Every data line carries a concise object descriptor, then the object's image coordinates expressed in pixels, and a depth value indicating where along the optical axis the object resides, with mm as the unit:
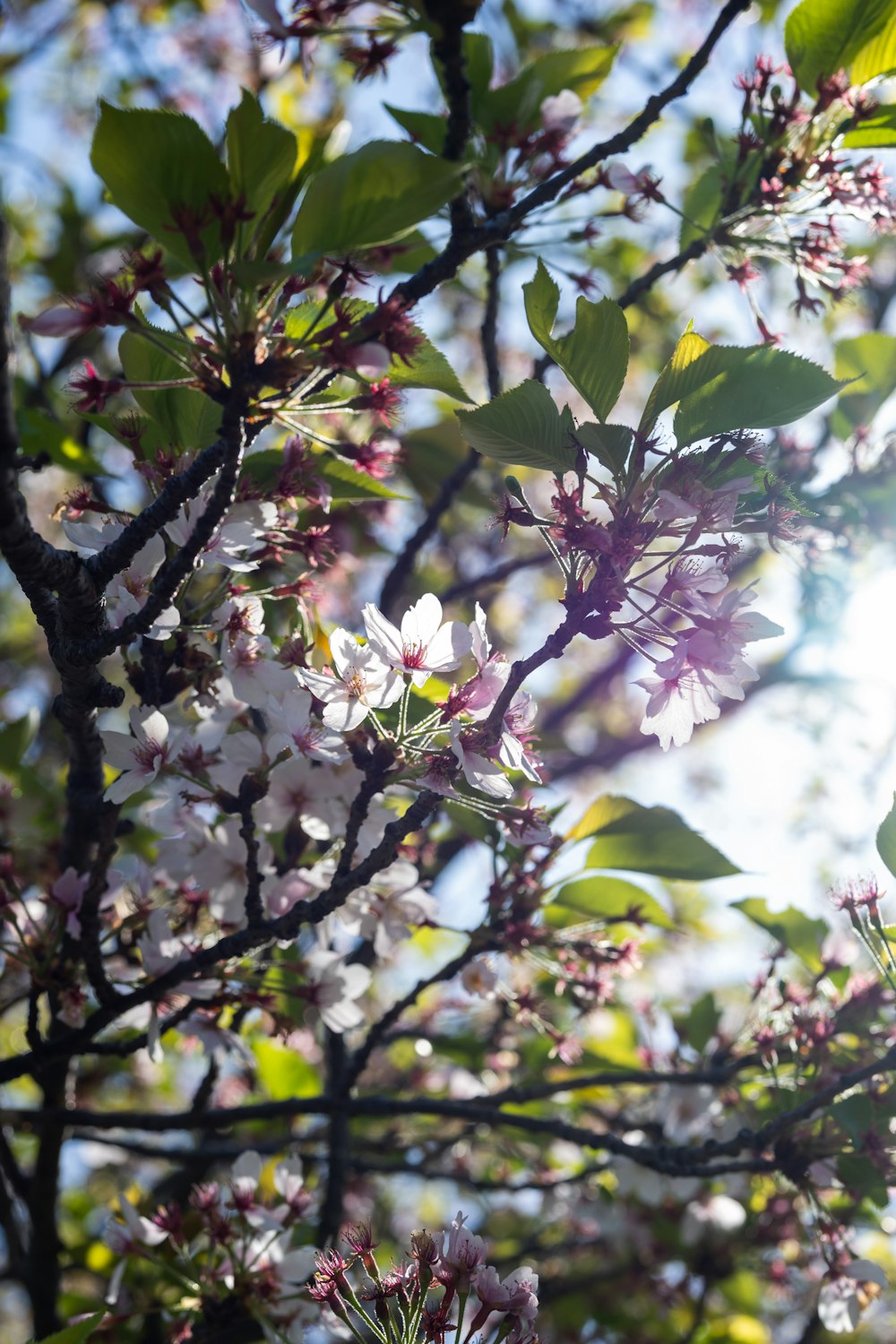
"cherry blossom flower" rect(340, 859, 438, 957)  1037
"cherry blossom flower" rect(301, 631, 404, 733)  943
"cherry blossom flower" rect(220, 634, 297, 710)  968
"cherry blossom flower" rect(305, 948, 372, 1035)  1046
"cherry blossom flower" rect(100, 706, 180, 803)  969
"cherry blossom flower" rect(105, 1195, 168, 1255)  1076
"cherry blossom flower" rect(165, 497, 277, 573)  952
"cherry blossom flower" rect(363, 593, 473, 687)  935
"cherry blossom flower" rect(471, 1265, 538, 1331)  930
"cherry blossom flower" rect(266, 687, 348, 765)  953
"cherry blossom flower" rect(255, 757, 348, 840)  993
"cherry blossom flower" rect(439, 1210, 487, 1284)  930
